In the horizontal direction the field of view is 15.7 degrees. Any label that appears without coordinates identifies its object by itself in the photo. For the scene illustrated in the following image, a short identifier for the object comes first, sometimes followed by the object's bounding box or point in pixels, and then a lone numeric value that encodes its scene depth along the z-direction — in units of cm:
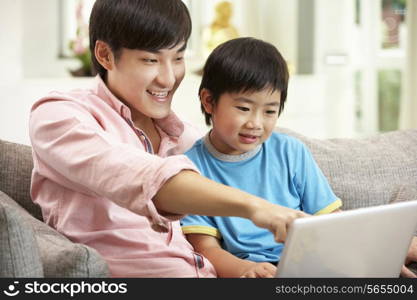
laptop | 218
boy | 266
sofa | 230
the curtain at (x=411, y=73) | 655
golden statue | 633
